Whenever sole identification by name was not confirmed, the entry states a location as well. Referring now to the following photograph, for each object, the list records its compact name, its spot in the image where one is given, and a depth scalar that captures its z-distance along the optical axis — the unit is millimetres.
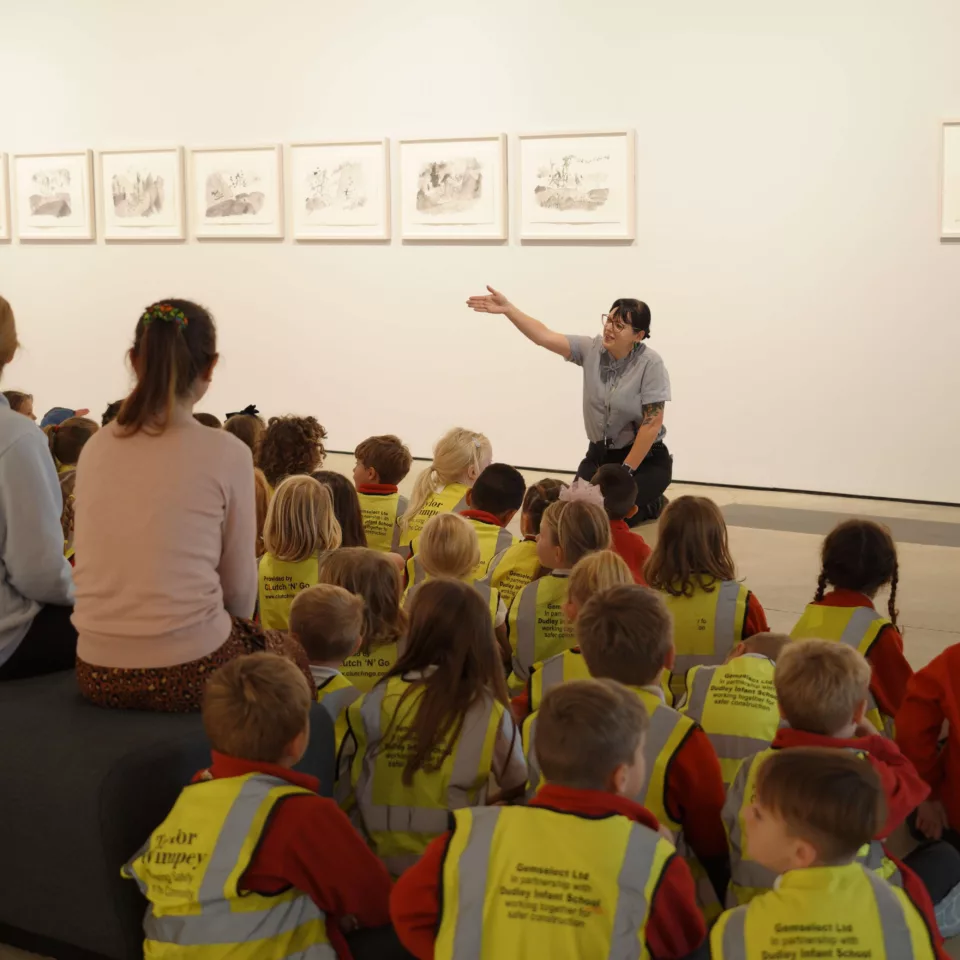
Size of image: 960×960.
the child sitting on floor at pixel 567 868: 2094
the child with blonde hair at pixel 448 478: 5184
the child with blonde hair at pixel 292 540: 4219
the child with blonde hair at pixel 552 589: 3867
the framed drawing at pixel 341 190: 10102
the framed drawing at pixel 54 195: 11555
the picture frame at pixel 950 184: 8062
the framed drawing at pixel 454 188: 9602
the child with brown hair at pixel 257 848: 2350
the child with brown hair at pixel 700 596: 3775
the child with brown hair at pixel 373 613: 3424
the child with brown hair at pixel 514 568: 4273
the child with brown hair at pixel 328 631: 3098
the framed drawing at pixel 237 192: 10602
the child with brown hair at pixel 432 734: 2801
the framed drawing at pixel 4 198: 11938
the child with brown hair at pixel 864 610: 3631
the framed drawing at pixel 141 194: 11117
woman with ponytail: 2850
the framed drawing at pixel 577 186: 9062
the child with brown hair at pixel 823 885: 2006
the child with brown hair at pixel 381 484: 5281
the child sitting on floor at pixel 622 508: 4926
